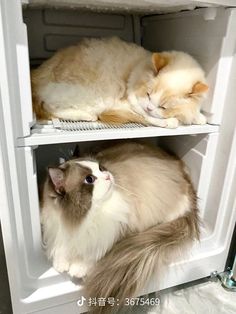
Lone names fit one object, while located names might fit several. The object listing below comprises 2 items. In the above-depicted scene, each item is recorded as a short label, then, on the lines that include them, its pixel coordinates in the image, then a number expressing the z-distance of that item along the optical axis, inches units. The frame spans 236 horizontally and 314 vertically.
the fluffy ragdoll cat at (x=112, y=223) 29.3
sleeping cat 30.9
